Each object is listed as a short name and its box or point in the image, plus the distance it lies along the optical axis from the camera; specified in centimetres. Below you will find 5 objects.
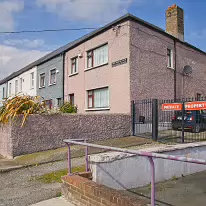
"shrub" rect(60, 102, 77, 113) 1521
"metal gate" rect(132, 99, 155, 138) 1163
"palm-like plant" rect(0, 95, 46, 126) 899
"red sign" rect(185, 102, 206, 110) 874
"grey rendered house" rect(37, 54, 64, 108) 1889
